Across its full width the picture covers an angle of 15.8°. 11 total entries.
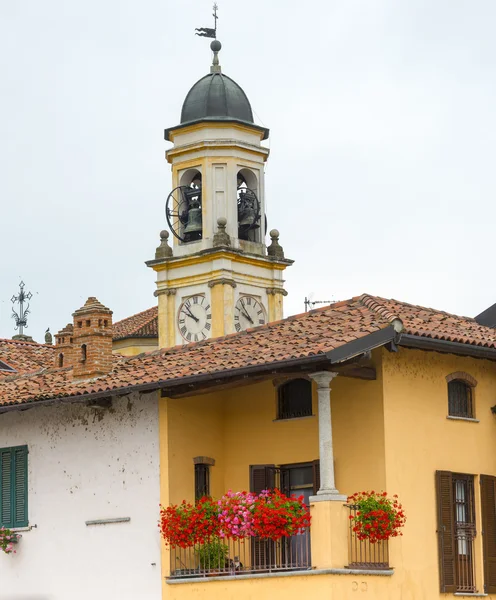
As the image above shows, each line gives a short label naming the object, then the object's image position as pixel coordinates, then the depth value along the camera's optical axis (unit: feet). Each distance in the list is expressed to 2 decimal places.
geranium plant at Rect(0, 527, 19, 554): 102.06
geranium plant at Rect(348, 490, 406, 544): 87.04
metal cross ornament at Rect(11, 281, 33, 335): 197.67
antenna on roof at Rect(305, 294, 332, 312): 160.66
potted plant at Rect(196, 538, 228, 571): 92.12
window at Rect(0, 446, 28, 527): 102.78
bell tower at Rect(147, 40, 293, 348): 202.18
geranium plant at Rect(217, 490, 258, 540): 88.38
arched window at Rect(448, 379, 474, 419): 95.66
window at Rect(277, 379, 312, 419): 95.28
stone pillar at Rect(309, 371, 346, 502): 88.12
